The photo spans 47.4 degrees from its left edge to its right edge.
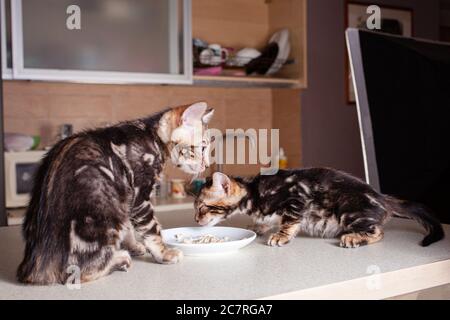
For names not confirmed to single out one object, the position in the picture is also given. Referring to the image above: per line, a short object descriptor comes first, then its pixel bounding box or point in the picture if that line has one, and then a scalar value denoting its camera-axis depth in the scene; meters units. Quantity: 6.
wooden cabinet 3.09
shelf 2.80
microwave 2.38
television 1.54
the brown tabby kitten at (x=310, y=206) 1.21
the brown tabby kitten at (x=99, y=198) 0.87
